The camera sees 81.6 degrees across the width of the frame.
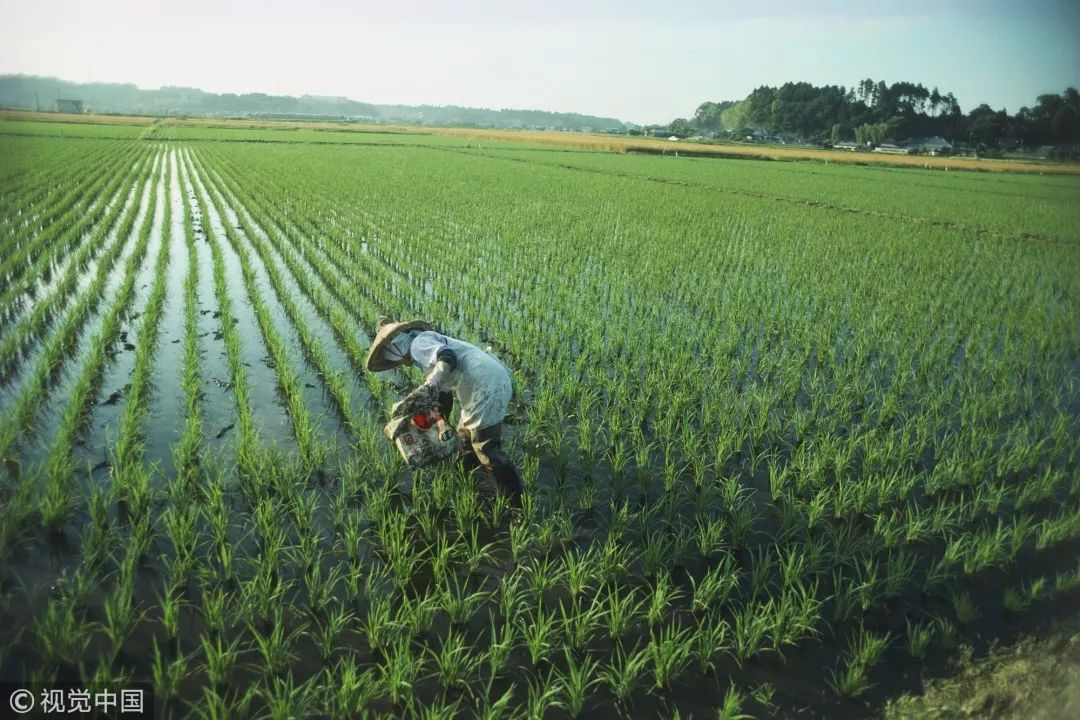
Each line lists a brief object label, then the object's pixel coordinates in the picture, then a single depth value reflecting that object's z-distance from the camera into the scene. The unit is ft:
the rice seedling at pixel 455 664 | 7.47
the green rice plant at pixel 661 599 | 8.37
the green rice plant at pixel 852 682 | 7.50
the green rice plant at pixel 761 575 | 9.05
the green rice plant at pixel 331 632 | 7.78
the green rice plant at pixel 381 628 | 7.79
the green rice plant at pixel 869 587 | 8.94
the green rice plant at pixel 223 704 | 6.38
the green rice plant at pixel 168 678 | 6.86
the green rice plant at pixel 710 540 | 9.87
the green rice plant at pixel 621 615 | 8.20
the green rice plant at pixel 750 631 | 8.00
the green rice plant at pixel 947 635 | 8.35
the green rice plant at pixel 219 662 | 7.07
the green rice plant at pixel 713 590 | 8.73
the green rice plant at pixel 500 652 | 7.56
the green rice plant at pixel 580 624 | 8.09
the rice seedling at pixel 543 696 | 6.89
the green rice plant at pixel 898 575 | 9.17
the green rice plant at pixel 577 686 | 7.14
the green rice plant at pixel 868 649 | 7.82
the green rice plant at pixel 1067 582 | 9.05
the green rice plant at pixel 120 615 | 7.41
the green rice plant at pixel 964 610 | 8.78
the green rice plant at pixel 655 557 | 9.40
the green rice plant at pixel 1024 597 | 8.77
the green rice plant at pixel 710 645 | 7.88
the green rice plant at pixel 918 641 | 8.16
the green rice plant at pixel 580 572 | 8.70
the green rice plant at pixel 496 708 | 6.71
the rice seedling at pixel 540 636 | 7.79
